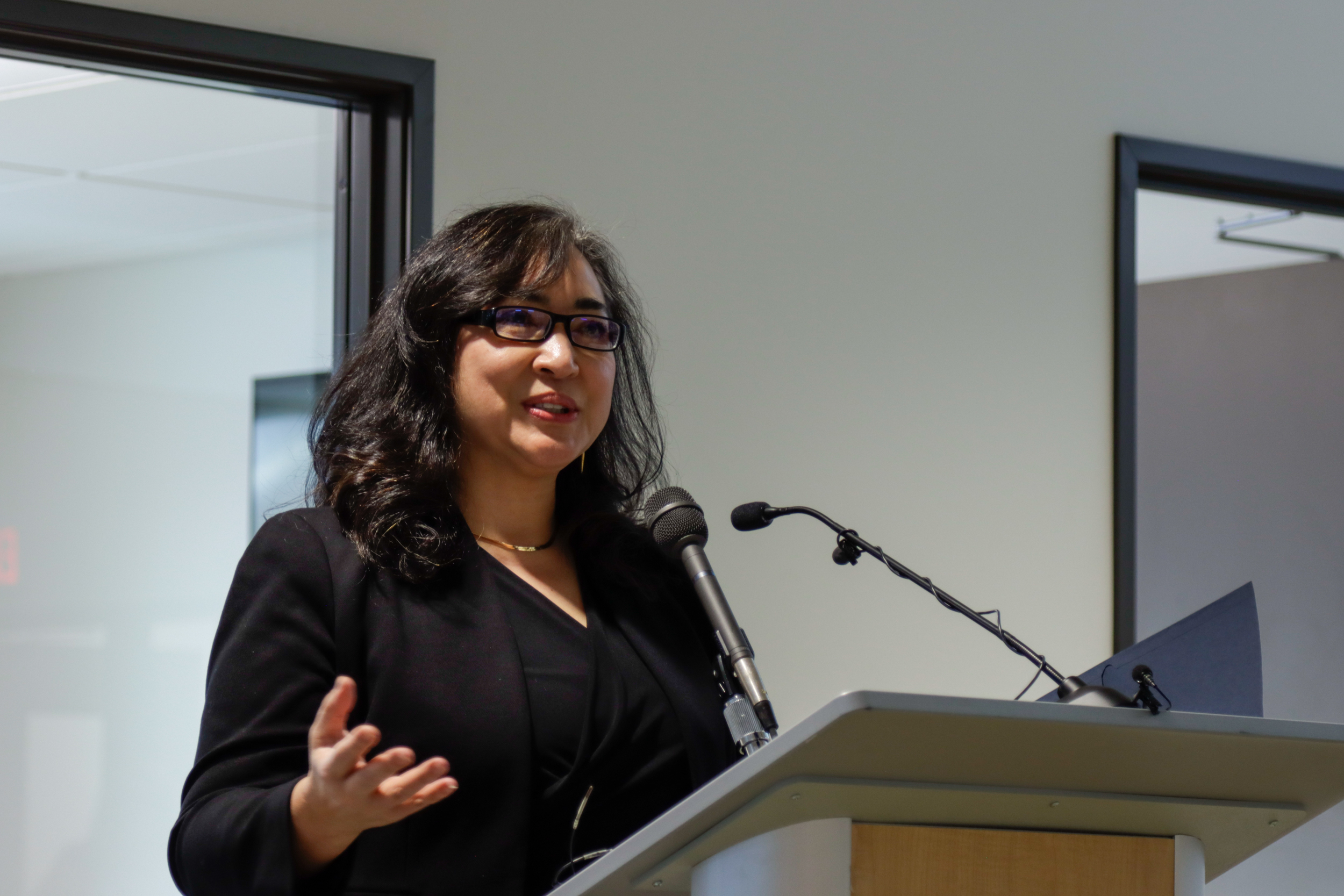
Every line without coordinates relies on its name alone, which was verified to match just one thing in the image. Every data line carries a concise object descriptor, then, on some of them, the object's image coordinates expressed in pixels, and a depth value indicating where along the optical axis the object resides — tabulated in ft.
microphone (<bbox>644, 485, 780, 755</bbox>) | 12.44
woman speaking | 12.47
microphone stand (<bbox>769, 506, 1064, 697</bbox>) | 12.74
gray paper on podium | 12.09
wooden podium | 11.25
